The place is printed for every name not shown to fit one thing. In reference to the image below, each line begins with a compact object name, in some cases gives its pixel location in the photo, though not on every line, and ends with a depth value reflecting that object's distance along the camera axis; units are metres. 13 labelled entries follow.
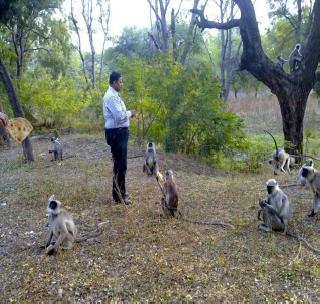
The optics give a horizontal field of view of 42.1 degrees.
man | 6.52
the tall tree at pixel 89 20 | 31.11
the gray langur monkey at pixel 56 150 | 12.02
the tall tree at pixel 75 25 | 28.76
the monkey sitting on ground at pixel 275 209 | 5.62
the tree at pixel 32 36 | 20.77
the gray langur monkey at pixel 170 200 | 6.16
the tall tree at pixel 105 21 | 32.38
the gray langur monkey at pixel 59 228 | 5.29
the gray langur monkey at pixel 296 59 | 11.21
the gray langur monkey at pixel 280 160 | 10.53
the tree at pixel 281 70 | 10.86
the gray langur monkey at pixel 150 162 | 9.73
